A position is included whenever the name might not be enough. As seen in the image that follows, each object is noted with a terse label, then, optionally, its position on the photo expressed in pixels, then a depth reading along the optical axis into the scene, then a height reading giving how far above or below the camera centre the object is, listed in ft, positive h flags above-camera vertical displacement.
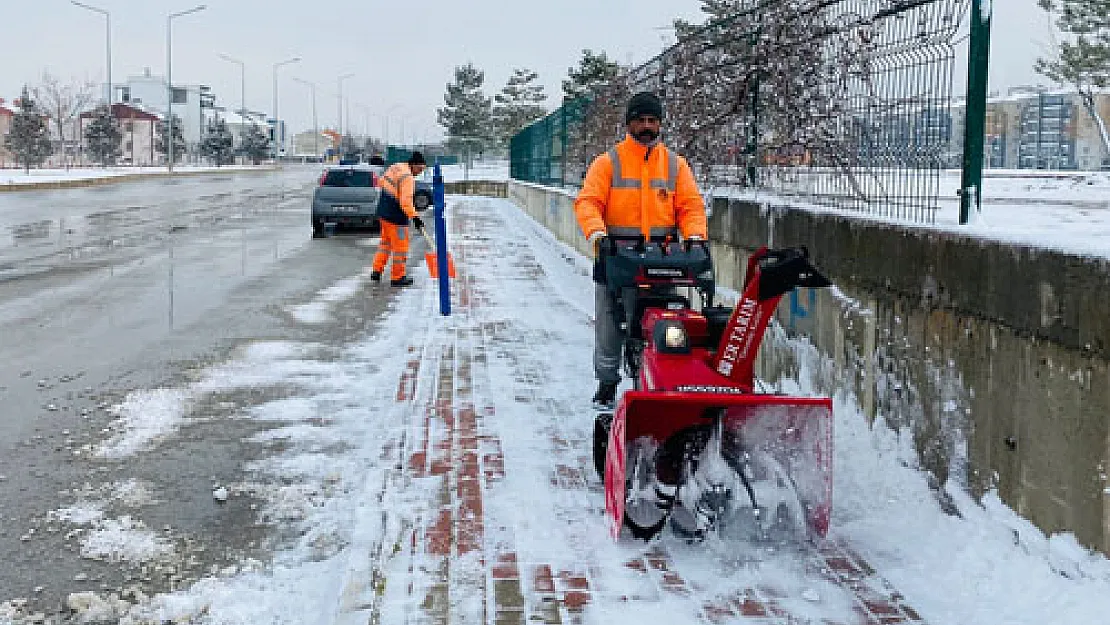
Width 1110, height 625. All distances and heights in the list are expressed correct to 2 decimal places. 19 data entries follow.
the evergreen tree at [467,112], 296.10 +25.15
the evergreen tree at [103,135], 261.44 +14.04
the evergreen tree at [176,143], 336.08 +15.96
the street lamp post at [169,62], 198.69 +26.21
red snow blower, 12.98 -3.26
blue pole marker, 33.81 -1.74
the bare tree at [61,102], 280.51 +24.66
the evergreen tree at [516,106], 279.36 +25.07
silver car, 66.80 -0.49
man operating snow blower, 17.88 +0.05
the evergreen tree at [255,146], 376.07 +16.93
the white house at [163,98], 499.92 +47.33
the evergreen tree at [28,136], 216.13 +11.25
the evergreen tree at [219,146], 331.36 +14.90
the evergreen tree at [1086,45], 99.54 +16.12
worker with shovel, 41.63 -0.77
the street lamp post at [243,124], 288.47 +30.29
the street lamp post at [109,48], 187.64 +26.64
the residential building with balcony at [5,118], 357.98 +25.11
